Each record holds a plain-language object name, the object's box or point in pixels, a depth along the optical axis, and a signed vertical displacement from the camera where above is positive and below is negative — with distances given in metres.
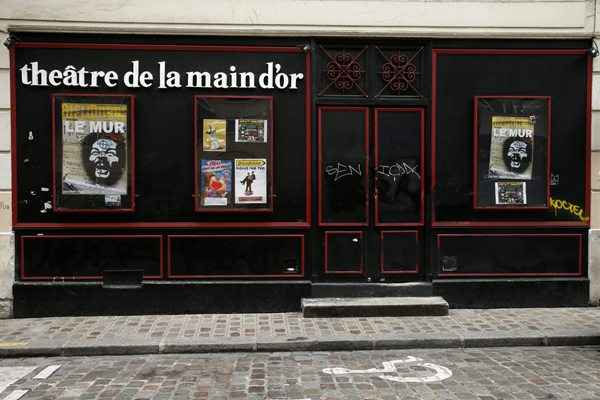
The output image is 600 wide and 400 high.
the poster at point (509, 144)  8.79 +0.61
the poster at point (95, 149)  8.40 +0.52
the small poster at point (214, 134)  8.52 +0.73
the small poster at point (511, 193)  8.82 -0.09
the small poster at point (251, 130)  8.55 +0.79
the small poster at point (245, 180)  8.57 +0.10
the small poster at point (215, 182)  8.54 +0.07
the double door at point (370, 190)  8.68 -0.05
